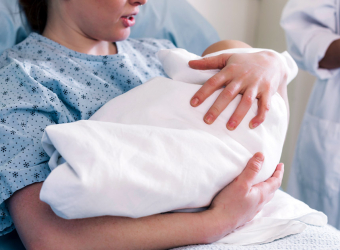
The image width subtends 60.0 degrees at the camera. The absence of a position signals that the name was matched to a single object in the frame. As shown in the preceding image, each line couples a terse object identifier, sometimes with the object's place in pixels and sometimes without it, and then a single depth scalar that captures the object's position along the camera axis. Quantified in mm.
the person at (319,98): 1095
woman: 477
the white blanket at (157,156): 400
